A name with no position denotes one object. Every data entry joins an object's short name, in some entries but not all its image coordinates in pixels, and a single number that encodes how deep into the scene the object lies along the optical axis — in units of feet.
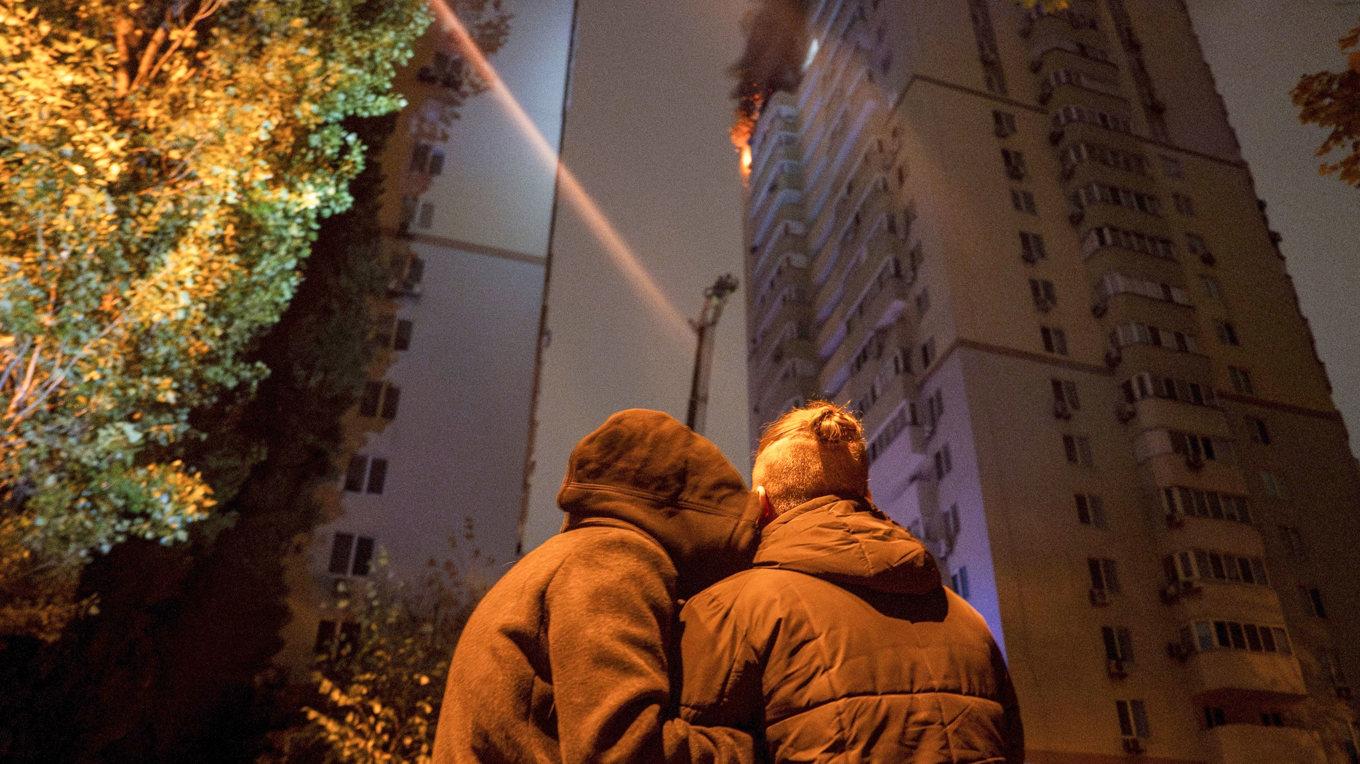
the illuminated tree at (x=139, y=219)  29.48
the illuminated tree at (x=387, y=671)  54.80
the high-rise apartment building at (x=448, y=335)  78.38
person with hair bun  7.41
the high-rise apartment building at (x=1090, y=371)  91.76
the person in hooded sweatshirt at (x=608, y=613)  6.68
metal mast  71.03
